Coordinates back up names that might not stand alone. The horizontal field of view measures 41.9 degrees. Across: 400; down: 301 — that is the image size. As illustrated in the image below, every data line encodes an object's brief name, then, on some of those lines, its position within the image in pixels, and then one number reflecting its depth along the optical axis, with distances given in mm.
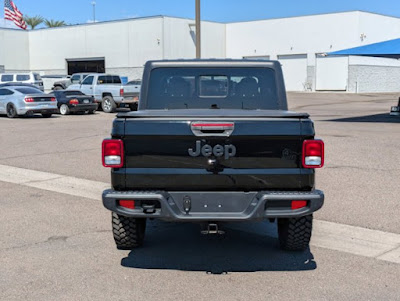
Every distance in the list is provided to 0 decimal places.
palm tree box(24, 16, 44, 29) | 65812
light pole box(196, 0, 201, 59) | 21781
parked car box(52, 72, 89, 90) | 31956
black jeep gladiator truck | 4422
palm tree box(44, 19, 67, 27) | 69600
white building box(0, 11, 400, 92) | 47062
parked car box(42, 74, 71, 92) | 38288
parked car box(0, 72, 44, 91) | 33562
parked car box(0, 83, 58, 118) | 22641
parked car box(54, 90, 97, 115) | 24483
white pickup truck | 25812
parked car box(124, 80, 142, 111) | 24328
